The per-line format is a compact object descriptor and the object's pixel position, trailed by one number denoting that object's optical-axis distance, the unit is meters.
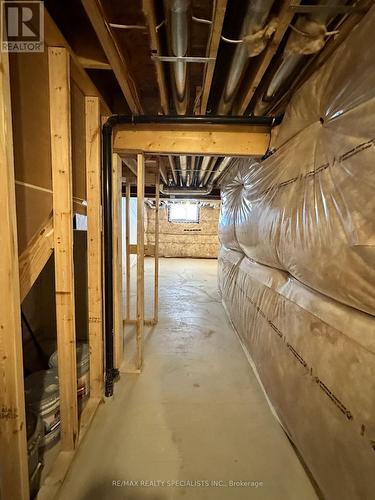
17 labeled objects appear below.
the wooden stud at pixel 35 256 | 1.00
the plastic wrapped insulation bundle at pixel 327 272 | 0.88
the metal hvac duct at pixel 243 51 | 0.96
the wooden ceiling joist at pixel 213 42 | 0.94
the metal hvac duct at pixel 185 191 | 4.84
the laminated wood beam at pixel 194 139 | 1.86
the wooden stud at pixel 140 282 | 2.02
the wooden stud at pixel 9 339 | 0.81
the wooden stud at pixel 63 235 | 1.18
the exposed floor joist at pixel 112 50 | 0.97
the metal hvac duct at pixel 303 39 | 1.02
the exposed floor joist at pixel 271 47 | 0.97
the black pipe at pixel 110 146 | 1.67
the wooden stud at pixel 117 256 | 1.84
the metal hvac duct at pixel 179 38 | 0.95
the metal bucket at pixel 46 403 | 1.37
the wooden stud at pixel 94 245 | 1.57
